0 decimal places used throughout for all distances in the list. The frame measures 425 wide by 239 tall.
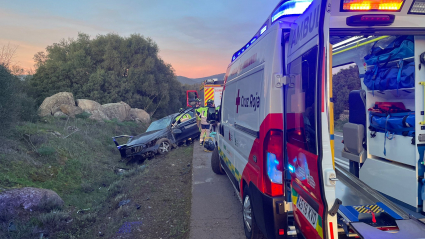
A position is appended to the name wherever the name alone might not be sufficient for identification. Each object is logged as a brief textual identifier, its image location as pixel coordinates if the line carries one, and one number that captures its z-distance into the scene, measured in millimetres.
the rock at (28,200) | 5066
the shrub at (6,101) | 8080
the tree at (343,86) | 6605
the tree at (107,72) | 22891
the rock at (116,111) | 19603
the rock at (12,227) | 4502
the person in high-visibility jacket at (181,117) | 12122
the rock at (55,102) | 15833
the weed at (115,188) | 6958
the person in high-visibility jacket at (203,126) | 11258
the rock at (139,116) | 22647
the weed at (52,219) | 4844
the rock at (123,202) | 5782
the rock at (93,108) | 17594
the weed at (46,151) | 8320
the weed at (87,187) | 7520
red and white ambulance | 2180
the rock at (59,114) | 15384
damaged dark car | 10078
